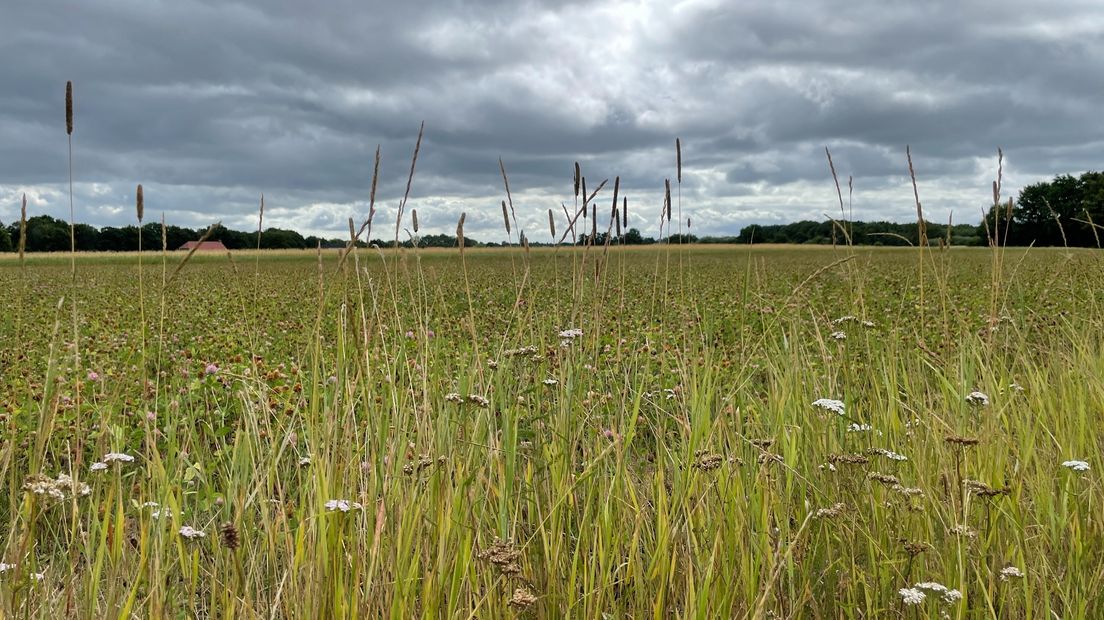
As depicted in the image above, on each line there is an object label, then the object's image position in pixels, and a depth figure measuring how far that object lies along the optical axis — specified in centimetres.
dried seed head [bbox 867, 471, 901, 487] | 189
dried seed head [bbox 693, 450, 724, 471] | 192
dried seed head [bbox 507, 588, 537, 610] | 143
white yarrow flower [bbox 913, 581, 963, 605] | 148
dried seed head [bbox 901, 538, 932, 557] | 172
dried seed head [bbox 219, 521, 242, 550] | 122
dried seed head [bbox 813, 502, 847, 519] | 188
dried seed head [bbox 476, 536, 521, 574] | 149
